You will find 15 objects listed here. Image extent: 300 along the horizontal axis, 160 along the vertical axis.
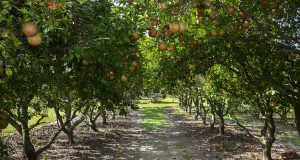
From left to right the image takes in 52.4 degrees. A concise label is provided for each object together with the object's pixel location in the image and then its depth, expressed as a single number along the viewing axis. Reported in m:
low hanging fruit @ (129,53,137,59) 6.64
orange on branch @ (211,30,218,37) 7.63
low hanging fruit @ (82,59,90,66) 6.59
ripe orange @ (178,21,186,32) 5.20
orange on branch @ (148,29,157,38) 6.20
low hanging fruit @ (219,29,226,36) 7.60
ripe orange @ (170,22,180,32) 5.19
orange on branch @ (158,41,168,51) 6.82
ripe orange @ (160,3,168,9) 5.00
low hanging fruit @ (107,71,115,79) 7.03
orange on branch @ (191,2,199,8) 5.79
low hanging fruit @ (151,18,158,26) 5.80
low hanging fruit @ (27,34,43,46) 4.09
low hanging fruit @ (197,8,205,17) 5.99
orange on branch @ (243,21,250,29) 7.32
